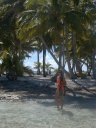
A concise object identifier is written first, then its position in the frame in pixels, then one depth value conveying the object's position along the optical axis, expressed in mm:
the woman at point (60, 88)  6639
